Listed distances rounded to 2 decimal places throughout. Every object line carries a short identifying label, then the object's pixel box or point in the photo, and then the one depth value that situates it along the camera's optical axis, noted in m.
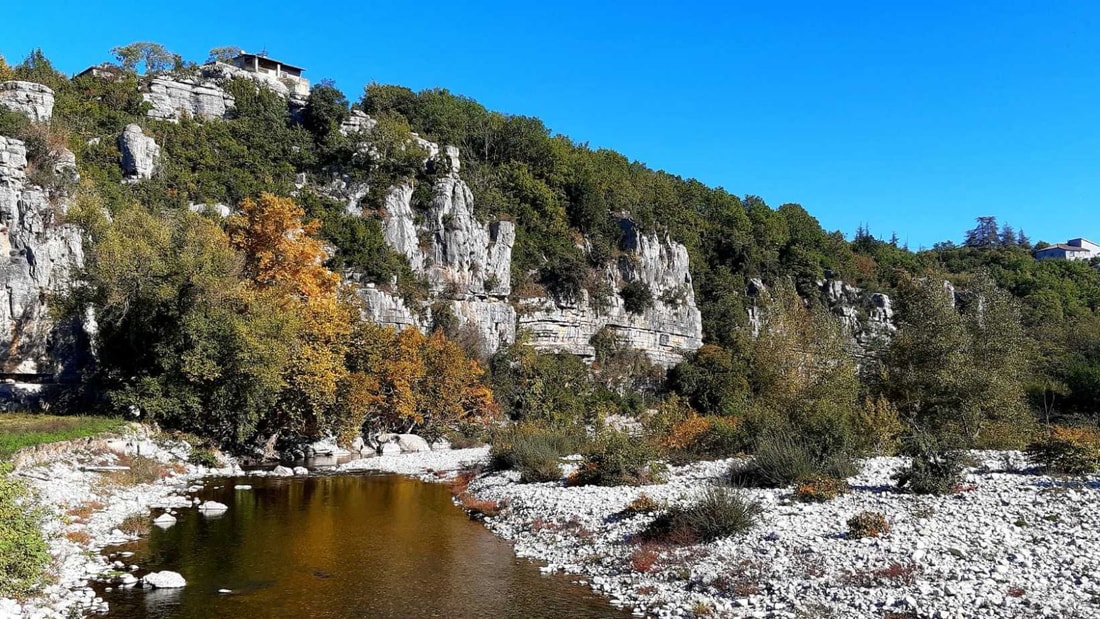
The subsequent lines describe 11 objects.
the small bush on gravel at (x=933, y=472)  18.64
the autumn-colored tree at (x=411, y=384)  41.78
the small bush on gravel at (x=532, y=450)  26.56
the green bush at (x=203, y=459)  31.67
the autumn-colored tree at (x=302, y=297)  36.59
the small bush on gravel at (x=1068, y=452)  19.67
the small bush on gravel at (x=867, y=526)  14.85
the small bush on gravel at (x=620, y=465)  24.08
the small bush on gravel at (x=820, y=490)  18.57
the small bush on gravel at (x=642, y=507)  18.66
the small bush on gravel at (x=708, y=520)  15.80
